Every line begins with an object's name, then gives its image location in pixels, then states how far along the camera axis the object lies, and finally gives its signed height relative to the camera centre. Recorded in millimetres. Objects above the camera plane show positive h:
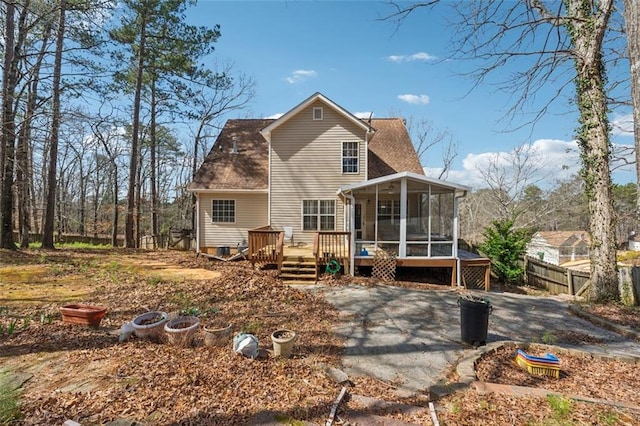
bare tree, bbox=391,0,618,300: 7984 +3258
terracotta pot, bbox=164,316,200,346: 4367 -1609
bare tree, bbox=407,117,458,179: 28859 +5565
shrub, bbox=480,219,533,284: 12609 -1176
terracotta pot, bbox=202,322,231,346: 4414 -1671
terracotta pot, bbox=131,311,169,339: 4535 -1582
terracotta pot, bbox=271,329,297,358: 4197 -1703
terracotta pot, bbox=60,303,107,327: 4945 -1531
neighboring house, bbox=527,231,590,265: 37406 -3119
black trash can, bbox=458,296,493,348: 4969 -1616
